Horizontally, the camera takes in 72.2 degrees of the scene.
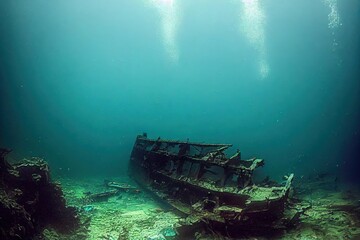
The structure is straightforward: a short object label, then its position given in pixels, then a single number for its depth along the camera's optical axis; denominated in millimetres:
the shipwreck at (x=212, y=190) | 7141
